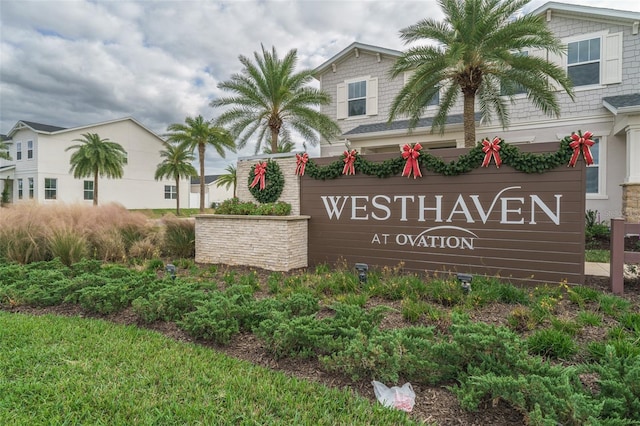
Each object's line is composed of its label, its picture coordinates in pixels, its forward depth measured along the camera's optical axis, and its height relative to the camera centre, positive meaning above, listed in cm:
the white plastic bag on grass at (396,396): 250 -136
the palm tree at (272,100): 1351 +433
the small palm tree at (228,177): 3441 +315
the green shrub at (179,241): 898 -83
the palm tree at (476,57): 906 +421
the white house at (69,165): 2673 +349
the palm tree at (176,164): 3004 +390
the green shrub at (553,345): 314 -122
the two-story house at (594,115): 1022 +329
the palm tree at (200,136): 2414 +511
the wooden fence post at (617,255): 509 -63
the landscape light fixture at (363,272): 558 -100
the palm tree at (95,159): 2473 +349
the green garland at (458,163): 552 +86
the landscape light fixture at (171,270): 573 -100
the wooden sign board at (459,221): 557 -19
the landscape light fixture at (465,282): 480 -98
